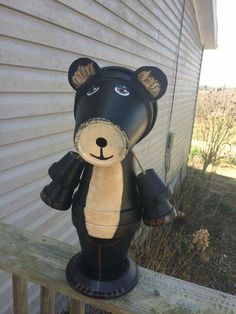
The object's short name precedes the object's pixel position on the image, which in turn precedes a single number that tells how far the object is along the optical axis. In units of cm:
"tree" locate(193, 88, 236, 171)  471
